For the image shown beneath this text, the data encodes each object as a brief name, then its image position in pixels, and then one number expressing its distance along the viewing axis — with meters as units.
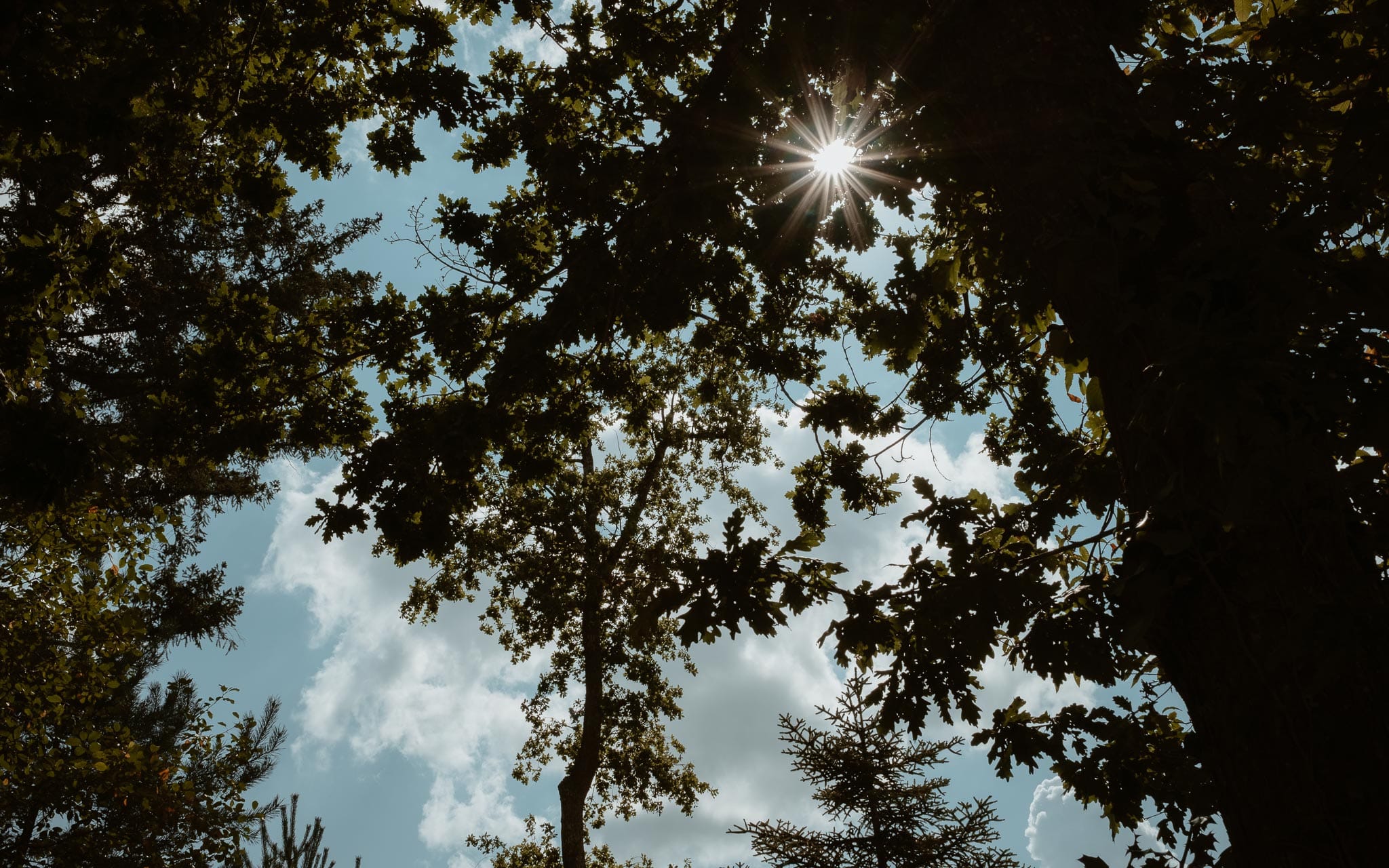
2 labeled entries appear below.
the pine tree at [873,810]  8.64
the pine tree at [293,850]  14.52
